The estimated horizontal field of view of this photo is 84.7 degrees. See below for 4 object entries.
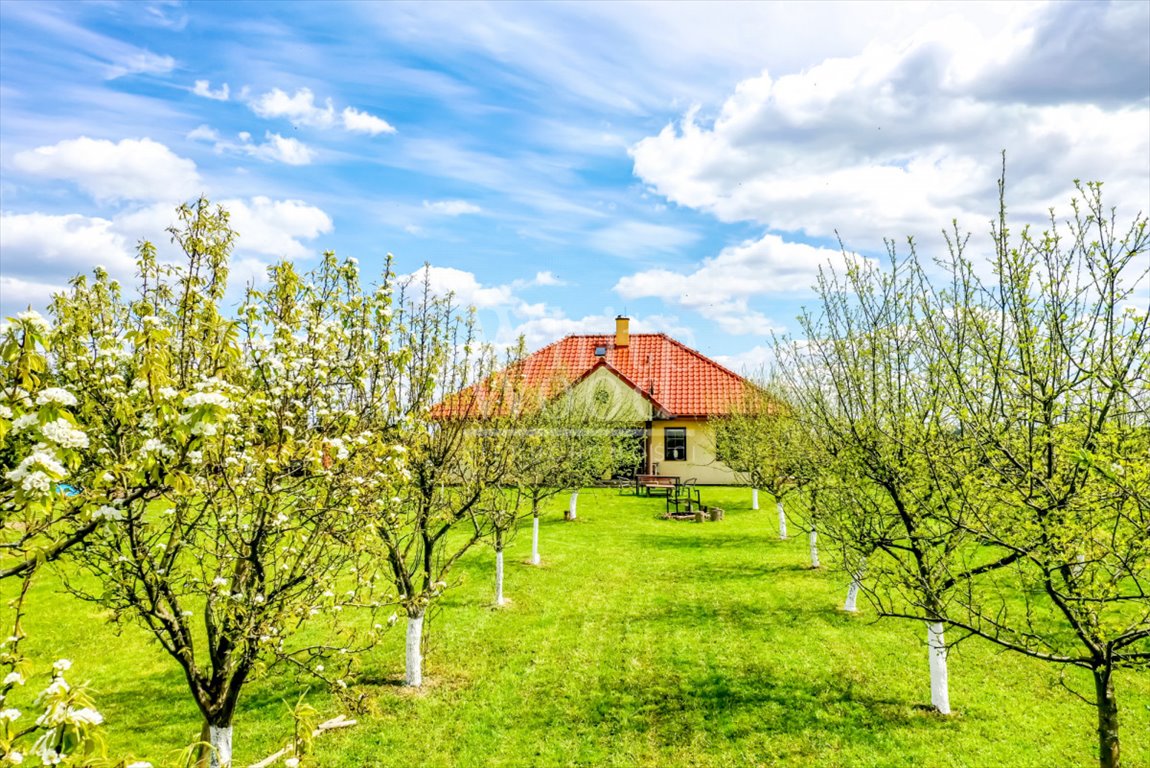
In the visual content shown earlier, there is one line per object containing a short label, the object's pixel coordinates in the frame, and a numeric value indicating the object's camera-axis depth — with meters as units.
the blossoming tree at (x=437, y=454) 9.64
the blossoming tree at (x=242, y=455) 5.82
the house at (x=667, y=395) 34.19
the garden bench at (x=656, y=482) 30.70
